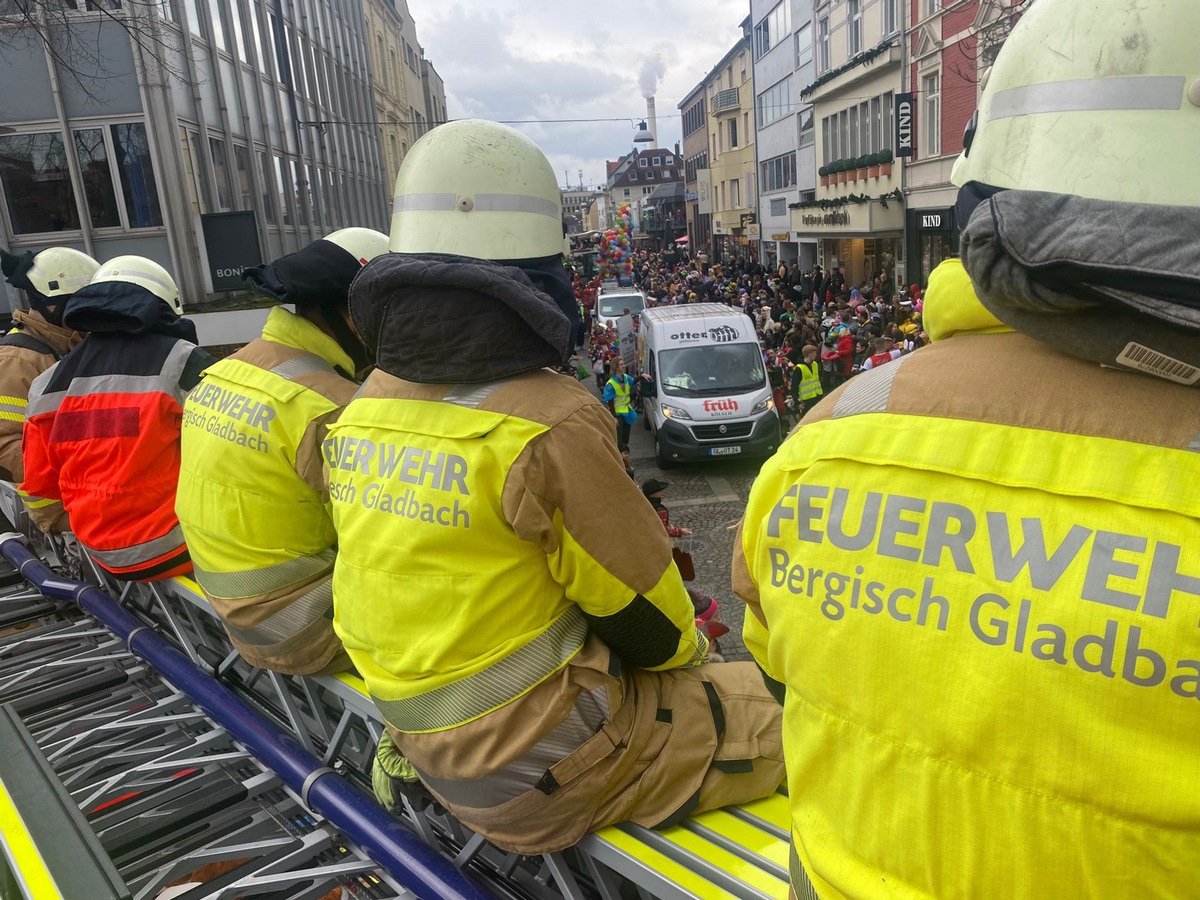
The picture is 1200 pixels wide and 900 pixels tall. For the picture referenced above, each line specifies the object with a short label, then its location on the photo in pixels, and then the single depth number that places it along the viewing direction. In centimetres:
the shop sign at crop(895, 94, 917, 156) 2266
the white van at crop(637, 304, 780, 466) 1174
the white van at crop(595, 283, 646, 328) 2461
